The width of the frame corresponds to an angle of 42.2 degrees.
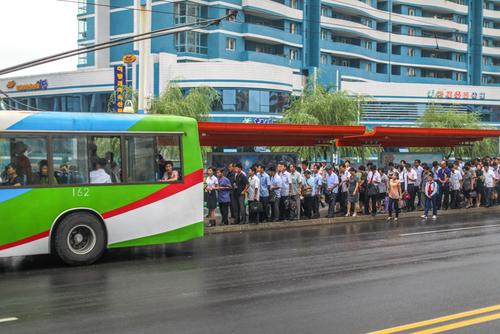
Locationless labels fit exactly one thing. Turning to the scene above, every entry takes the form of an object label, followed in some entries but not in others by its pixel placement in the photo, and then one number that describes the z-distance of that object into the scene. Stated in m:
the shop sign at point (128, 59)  48.94
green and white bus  11.49
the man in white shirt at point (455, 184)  25.02
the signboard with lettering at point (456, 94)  75.38
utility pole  34.03
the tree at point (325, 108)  45.09
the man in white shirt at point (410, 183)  23.36
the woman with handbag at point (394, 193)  21.00
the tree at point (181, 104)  39.53
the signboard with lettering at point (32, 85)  59.94
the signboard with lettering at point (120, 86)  41.12
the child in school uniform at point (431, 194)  21.58
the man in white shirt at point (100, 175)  12.24
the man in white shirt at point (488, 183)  26.09
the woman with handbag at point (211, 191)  18.50
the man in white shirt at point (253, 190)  18.91
